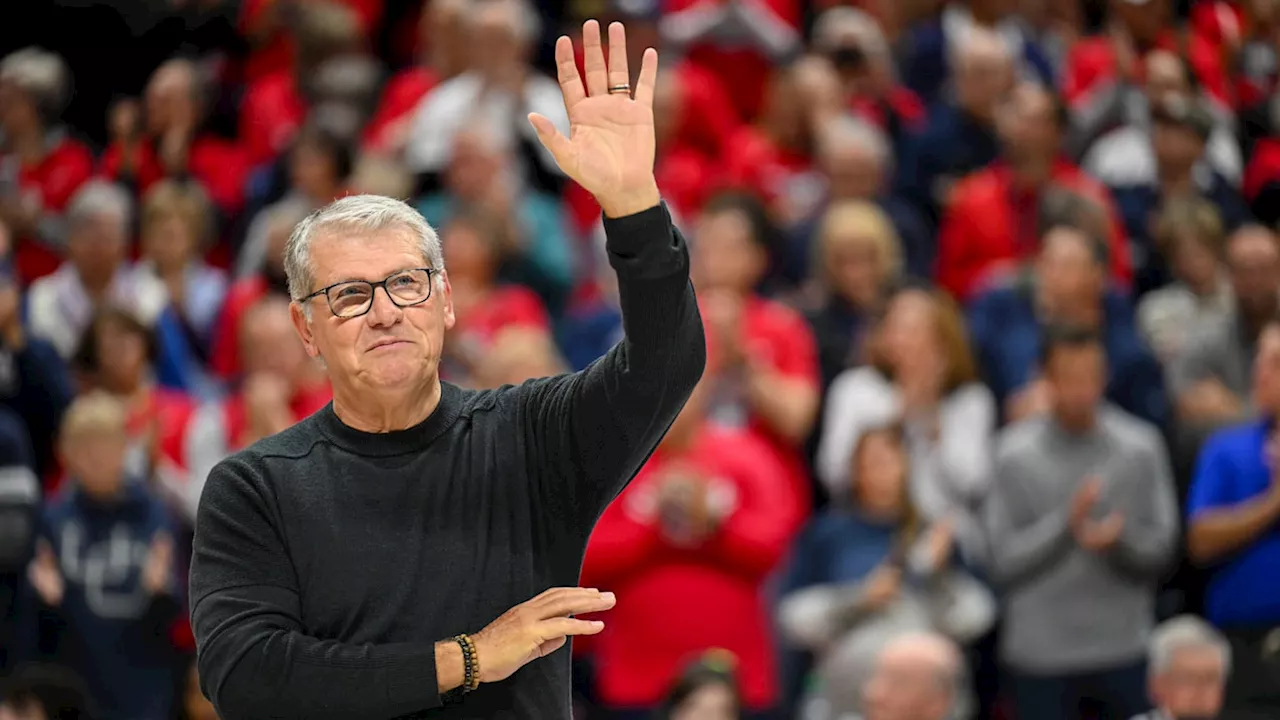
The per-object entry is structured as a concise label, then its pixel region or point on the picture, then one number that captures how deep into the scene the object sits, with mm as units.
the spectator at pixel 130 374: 13430
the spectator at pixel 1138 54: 16109
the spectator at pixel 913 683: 10555
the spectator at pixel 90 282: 14805
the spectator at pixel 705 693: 10539
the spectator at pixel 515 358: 12039
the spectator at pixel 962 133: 15727
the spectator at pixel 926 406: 12375
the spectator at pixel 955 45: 17297
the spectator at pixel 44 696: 11070
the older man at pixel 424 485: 4664
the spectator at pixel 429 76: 16156
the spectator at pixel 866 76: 16375
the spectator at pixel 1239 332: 13422
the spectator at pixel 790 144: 15492
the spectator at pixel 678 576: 11500
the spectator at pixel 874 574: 11430
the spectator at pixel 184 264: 15336
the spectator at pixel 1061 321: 13094
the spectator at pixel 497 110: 15281
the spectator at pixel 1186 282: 14047
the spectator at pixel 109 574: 12289
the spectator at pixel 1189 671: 10828
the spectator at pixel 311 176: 15594
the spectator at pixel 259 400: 12805
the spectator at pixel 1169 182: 15125
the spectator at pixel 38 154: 16328
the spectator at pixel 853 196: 14523
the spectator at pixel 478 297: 13148
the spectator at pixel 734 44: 17203
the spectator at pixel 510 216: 14172
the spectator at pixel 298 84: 17078
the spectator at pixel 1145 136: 15469
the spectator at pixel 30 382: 13445
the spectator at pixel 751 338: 12562
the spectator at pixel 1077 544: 11773
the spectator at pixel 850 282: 13523
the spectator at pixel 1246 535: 11336
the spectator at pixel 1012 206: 14797
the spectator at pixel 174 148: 17078
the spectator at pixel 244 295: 14680
